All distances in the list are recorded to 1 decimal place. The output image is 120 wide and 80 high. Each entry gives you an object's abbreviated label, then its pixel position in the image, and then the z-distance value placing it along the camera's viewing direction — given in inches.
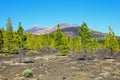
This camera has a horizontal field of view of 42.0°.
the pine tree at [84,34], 2127.6
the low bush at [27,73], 1085.6
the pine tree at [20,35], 1795.3
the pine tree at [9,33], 2047.1
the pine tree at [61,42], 2443.5
